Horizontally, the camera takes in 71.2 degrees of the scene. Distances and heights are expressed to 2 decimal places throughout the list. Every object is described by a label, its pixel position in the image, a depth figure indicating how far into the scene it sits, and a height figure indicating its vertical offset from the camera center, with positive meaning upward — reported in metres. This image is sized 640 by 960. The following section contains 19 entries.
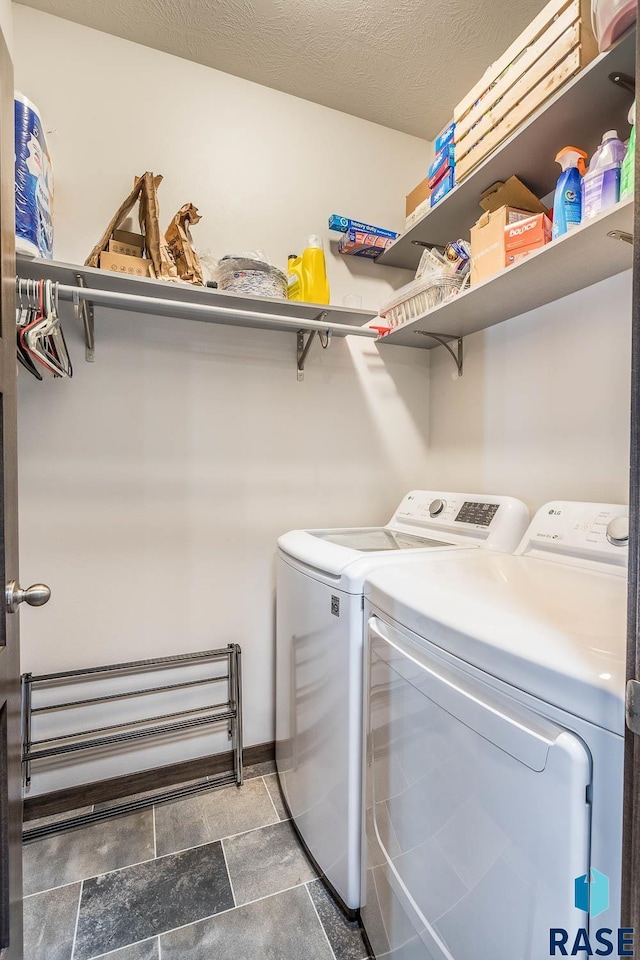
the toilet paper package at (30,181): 1.20 +0.81
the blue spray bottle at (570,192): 1.13 +0.71
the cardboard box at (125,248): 1.52 +0.78
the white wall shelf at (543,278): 1.08 +0.59
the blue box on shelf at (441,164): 1.53 +1.09
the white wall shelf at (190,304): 1.39 +0.62
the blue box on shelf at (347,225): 1.88 +1.06
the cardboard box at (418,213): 1.72 +1.03
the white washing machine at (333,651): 1.17 -0.53
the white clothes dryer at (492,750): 0.57 -0.44
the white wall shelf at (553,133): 1.03 +0.93
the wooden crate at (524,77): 1.06 +1.06
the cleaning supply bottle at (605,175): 1.04 +0.70
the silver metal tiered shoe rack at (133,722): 1.54 -0.96
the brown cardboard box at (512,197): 1.38 +0.87
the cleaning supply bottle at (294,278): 1.77 +0.78
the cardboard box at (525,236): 1.24 +0.67
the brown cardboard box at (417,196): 1.81 +1.15
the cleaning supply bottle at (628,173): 0.98 +0.67
